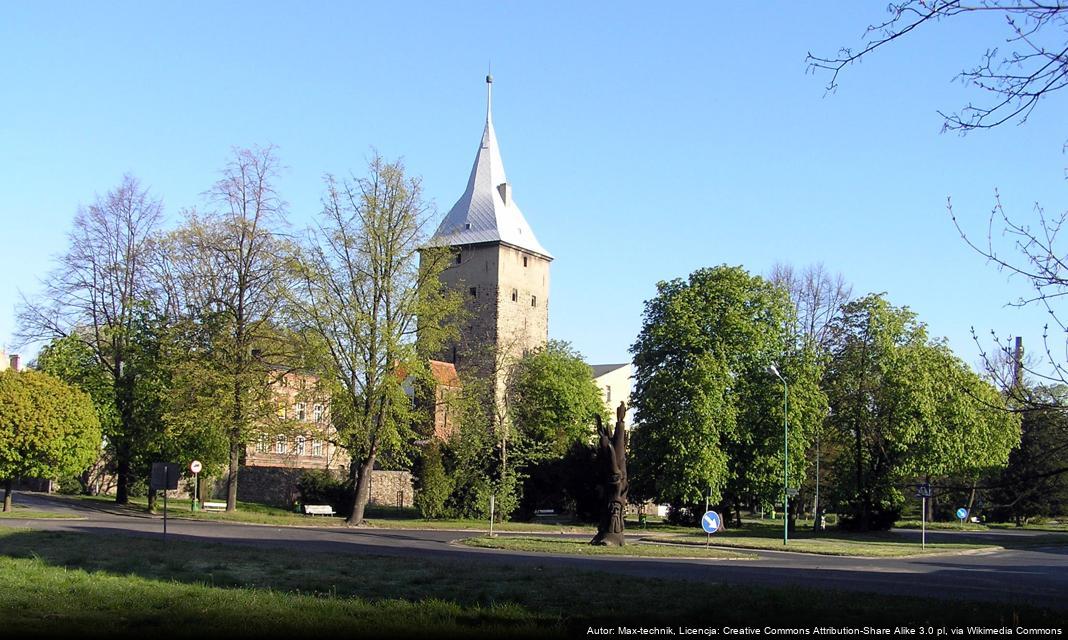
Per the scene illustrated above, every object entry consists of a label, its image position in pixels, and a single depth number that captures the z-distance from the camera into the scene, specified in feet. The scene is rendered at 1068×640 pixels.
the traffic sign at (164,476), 76.79
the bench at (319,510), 170.29
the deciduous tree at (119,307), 159.94
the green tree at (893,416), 162.71
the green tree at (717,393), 154.40
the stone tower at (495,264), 268.21
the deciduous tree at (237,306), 146.92
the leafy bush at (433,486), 166.09
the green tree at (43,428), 135.33
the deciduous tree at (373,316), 144.77
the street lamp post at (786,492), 126.00
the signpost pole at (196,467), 126.31
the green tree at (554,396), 222.48
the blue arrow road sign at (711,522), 90.38
